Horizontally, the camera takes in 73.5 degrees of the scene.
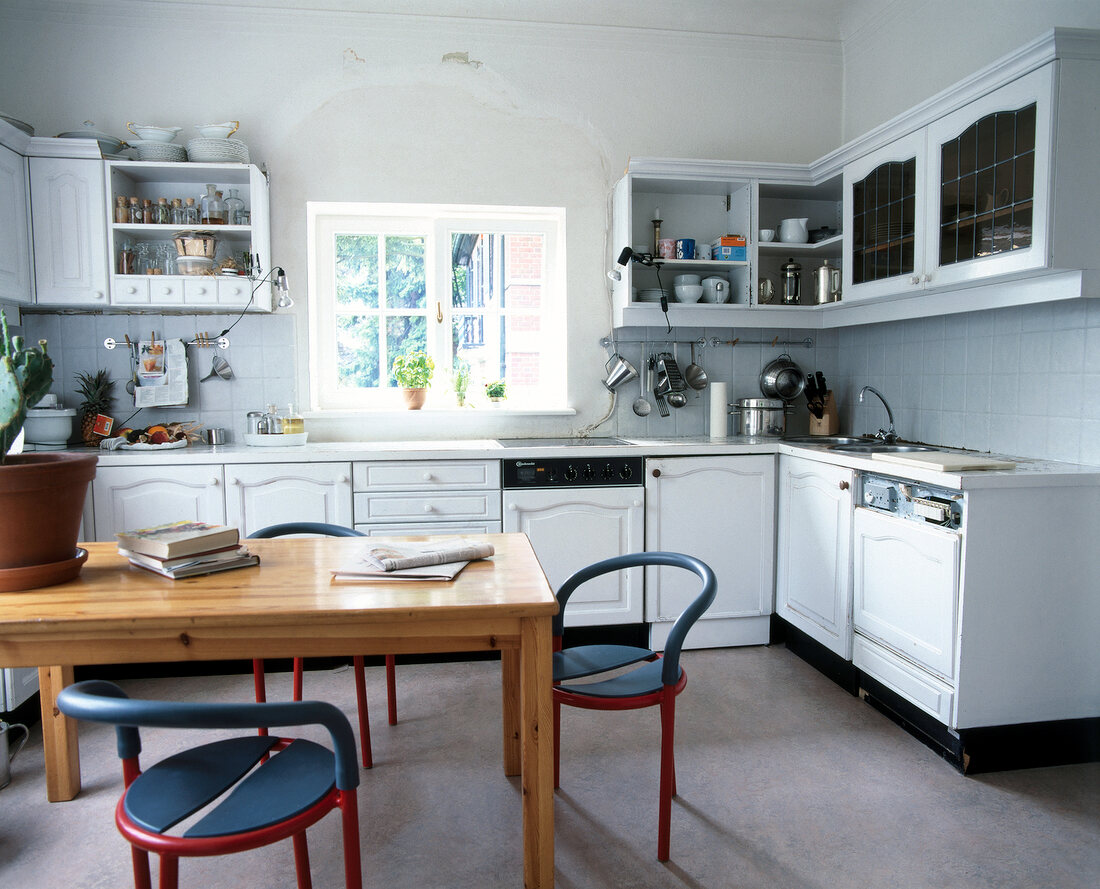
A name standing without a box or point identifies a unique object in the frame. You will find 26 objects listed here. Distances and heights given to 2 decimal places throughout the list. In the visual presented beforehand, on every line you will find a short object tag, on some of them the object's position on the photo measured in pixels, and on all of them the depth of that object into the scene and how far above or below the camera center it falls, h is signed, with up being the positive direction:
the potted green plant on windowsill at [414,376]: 3.59 +0.06
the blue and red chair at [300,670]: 2.18 -0.84
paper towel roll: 3.61 -0.10
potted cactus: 1.43 -0.21
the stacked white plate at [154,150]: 3.15 +1.02
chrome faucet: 3.23 -0.20
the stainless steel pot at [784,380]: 3.75 +0.05
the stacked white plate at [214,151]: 3.18 +1.03
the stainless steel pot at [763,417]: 3.62 -0.14
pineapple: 3.29 -0.04
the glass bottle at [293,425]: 3.23 -0.16
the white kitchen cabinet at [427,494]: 3.01 -0.43
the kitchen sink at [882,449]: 2.97 -0.25
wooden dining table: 1.33 -0.43
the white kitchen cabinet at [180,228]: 3.13 +0.68
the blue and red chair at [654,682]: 1.75 -0.73
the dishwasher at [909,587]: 2.20 -0.64
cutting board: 2.19 -0.22
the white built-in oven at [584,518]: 3.08 -0.54
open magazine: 1.56 -0.38
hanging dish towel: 3.37 +0.07
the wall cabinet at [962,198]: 2.17 +0.65
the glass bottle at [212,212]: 3.24 +0.78
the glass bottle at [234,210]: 3.29 +0.80
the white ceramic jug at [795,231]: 3.49 +0.75
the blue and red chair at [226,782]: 1.04 -0.68
